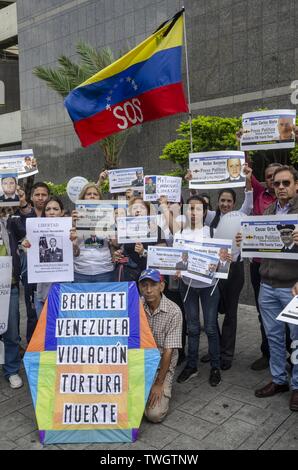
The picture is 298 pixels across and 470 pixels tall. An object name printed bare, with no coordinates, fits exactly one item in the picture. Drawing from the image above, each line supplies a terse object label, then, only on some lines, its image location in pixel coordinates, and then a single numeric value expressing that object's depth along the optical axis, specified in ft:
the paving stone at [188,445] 10.52
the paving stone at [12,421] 11.84
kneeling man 12.13
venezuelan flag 16.93
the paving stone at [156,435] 10.76
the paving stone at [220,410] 11.96
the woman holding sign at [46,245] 13.98
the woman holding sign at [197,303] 14.07
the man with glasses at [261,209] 15.13
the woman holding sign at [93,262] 14.35
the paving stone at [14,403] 12.89
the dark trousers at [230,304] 15.39
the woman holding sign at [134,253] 14.75
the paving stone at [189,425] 11.23
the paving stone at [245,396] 12.80
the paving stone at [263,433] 10.60
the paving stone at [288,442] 10.51
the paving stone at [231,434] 10.69
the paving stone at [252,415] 11.75
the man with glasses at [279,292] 12.16
